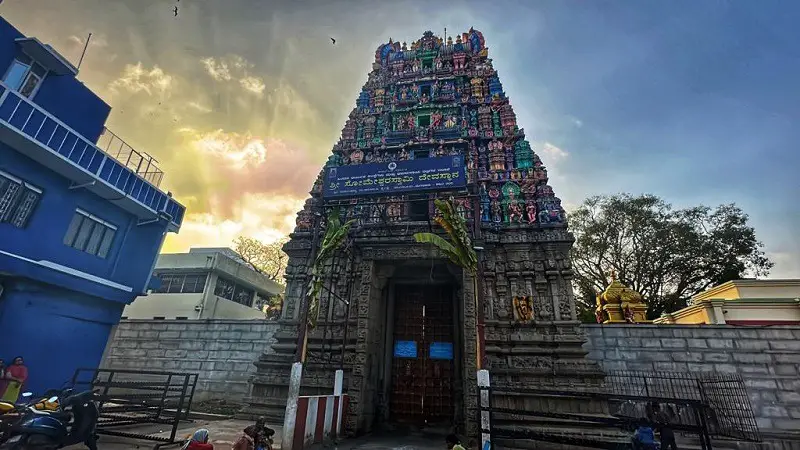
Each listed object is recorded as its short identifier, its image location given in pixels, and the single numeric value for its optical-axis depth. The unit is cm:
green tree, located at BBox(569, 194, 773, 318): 2127
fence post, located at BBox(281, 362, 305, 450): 698
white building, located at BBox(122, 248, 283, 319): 2072
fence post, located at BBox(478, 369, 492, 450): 623
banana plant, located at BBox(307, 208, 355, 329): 898
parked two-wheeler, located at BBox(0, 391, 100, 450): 525
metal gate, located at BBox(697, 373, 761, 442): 973
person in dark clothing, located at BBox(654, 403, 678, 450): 477
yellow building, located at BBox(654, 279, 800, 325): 1328
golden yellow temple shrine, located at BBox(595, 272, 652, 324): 1355
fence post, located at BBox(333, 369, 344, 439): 912
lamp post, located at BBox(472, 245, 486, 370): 730
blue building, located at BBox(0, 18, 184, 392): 998
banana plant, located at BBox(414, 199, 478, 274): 856
